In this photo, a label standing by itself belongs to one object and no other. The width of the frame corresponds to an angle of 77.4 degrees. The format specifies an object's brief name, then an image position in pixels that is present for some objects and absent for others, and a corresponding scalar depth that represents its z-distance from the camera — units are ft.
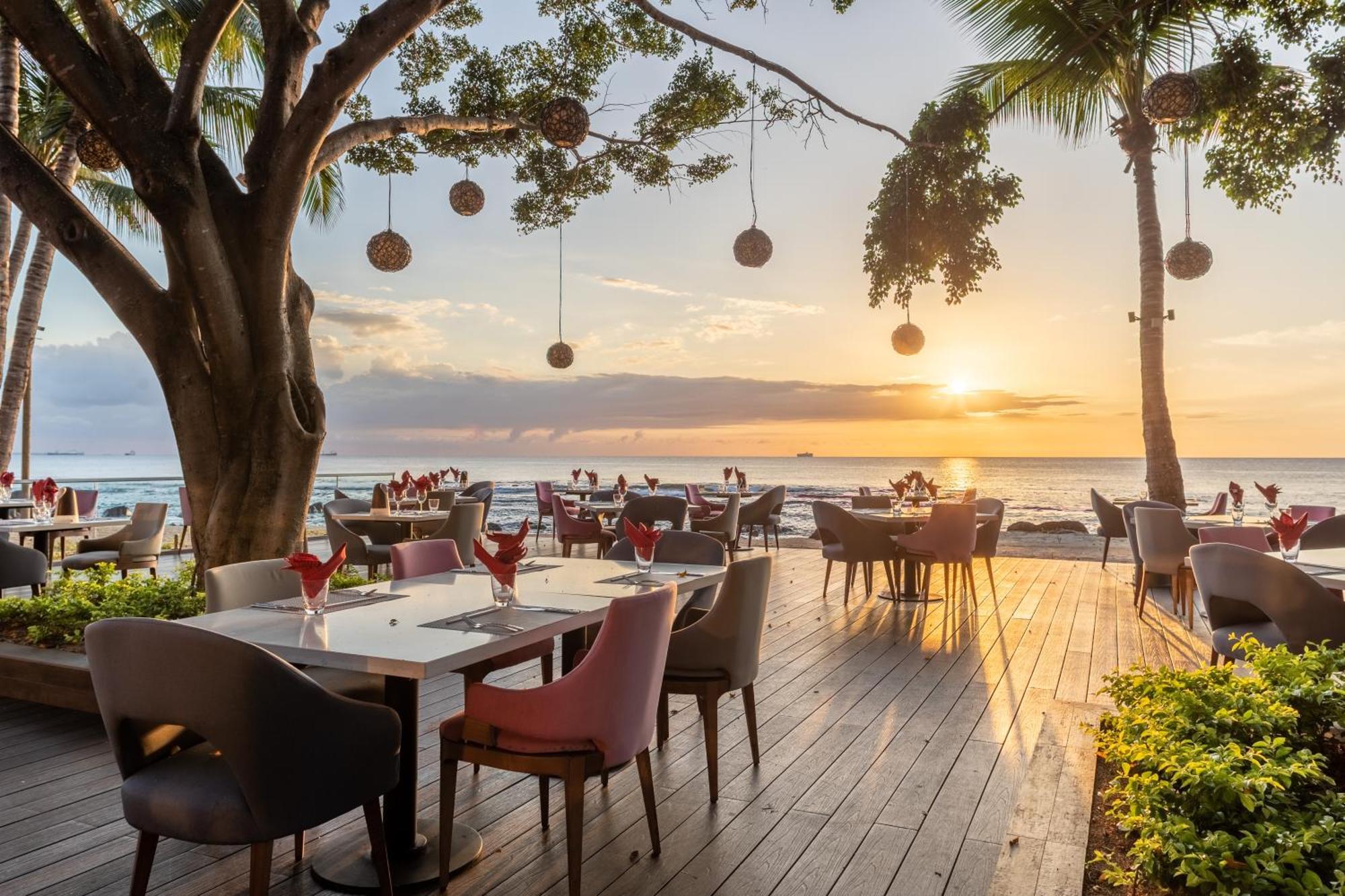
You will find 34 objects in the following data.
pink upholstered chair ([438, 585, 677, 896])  7.34
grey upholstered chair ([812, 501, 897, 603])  22.47
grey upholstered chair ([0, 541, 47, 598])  18.19
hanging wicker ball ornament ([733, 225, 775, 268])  19.92
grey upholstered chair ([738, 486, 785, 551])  33.63
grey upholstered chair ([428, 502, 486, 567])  21.85
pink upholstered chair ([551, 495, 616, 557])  30.83
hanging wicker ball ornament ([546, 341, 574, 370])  30.96
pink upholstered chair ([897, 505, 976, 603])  21.47
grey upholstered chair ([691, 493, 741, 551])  29.99
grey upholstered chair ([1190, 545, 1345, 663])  10.46
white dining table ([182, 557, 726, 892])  6.93
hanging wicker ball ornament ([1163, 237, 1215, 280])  25.94
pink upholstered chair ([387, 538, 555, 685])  11.03
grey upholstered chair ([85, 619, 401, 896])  6.04
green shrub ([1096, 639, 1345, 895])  5.15
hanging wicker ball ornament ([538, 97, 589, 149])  15.21
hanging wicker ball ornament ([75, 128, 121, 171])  17.16
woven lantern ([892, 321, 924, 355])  22.88
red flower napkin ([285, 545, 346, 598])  8.45
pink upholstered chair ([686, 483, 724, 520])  33.78
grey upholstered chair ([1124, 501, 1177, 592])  22.65
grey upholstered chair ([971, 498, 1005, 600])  23.89
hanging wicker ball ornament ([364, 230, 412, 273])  20.79
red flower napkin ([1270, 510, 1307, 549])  12.26
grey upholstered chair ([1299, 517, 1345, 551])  17.87
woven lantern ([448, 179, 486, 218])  20.44
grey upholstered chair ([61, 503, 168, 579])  22.20
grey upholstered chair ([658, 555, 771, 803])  10.00
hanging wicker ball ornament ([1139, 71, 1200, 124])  16.02
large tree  12.91
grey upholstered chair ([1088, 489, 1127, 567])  28.53
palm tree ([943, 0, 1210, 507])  22.18
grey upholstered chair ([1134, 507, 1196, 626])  20.34
